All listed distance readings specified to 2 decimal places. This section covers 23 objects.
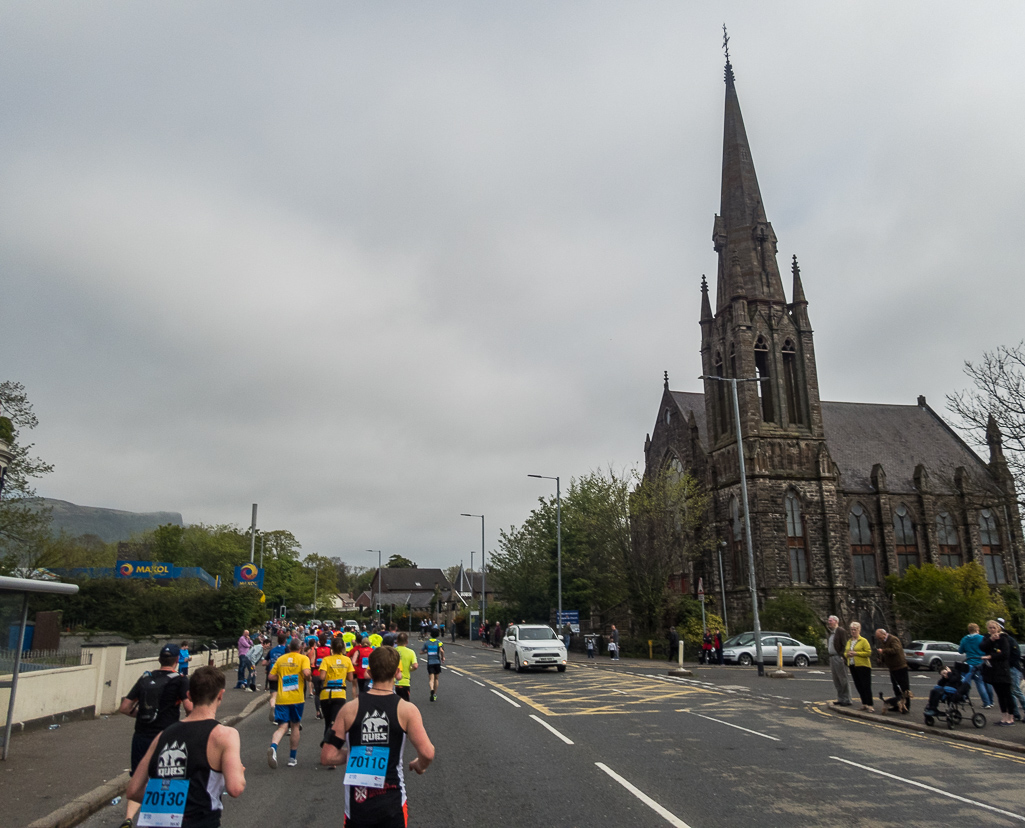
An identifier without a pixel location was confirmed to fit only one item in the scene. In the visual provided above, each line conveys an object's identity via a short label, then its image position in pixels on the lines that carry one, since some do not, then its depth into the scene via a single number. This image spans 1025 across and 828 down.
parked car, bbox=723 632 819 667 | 34.53
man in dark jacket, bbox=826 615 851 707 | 16.09
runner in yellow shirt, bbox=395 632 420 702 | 12.34
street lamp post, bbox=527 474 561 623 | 41.58
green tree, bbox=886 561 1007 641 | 39.56
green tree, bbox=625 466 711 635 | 41.34
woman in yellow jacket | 15.36
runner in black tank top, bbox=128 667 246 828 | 4.02
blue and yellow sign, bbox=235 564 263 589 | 35.06
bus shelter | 10.09
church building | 48.12
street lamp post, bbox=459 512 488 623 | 61.94
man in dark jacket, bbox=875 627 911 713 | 14.76
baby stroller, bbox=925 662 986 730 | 13.16
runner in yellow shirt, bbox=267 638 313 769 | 10.04
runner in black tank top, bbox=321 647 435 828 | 4.26
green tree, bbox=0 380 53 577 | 37.03
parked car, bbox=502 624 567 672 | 26.23
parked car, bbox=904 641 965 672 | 32.09
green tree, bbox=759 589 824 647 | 41.69
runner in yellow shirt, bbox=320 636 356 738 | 10.62
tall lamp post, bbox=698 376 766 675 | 26.62
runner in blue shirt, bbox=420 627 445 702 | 17.53
